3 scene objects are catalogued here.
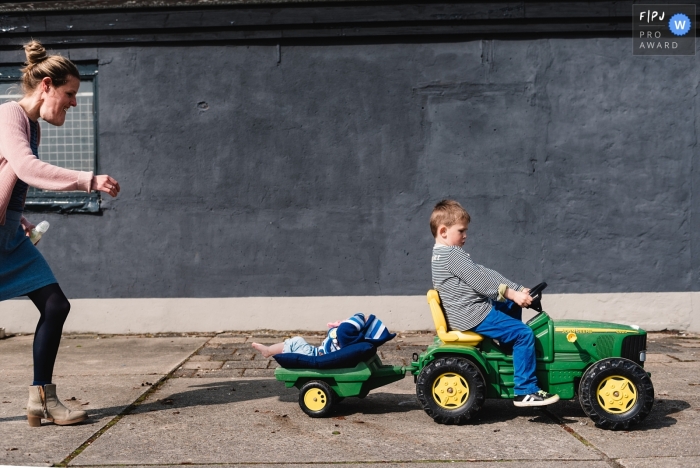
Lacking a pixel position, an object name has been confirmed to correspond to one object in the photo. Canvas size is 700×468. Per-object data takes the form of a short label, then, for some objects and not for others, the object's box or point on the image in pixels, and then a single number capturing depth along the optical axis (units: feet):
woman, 14.39
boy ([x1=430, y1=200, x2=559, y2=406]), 14.82
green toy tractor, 14.51
